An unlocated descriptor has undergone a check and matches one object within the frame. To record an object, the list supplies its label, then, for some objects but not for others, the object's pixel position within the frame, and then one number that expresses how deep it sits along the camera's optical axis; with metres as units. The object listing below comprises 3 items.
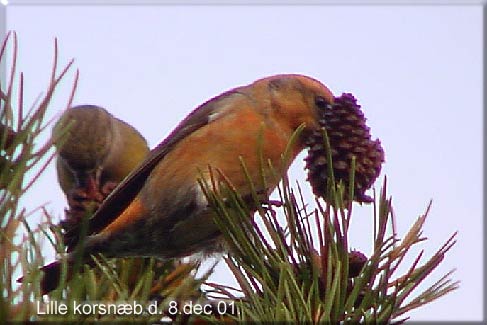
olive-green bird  4.04
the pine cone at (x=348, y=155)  2.54
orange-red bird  4.04
